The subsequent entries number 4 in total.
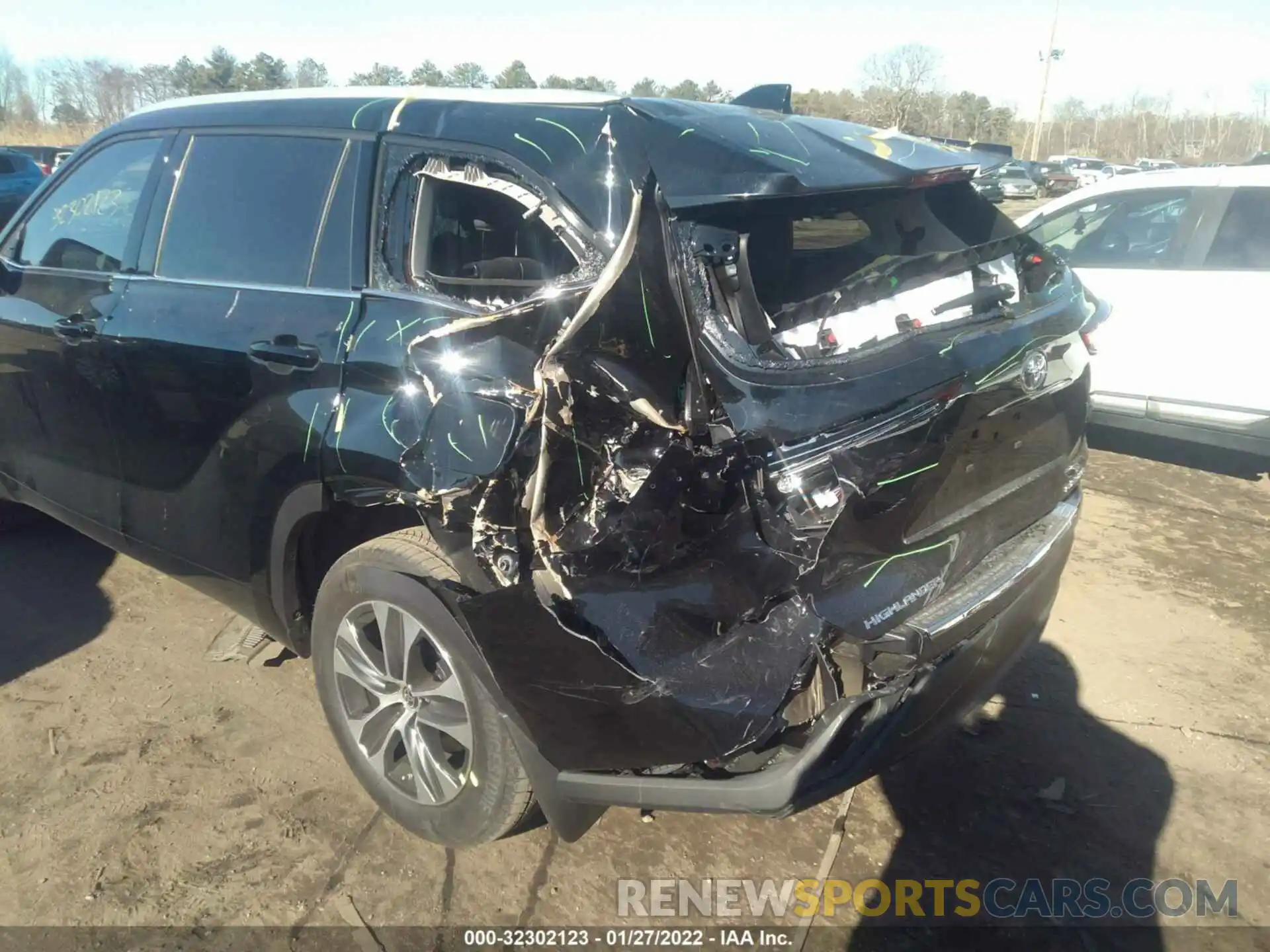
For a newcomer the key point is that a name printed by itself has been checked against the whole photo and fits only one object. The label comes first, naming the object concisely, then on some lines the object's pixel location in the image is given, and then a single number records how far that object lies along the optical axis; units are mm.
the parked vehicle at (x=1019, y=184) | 27300
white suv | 5438
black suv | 2023
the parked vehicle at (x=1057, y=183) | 31911
